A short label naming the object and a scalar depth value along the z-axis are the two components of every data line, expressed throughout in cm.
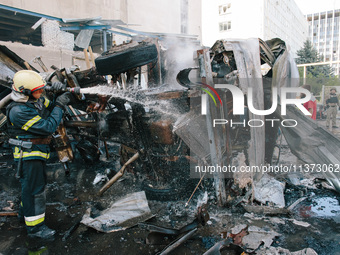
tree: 2867
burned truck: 310
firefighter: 289
